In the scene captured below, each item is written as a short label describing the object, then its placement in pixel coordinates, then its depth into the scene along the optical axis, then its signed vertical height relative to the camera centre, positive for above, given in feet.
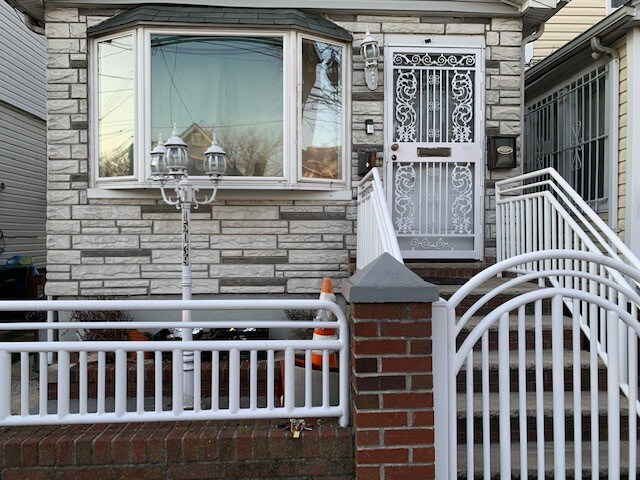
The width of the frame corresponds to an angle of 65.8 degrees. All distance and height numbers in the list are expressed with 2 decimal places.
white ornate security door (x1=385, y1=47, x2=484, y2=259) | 14.73 +2.66
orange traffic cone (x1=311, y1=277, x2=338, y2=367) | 8.79 -1.70
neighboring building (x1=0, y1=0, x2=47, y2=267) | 26.32 +5.58
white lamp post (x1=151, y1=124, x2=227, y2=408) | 9.66 +1.31
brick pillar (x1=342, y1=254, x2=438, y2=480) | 6.72 -1.91
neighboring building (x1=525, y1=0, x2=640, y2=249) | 15.02 +4.41
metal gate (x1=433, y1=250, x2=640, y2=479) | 6.91 -2.02
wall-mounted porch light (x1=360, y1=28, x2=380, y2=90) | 13.96 +5.15
